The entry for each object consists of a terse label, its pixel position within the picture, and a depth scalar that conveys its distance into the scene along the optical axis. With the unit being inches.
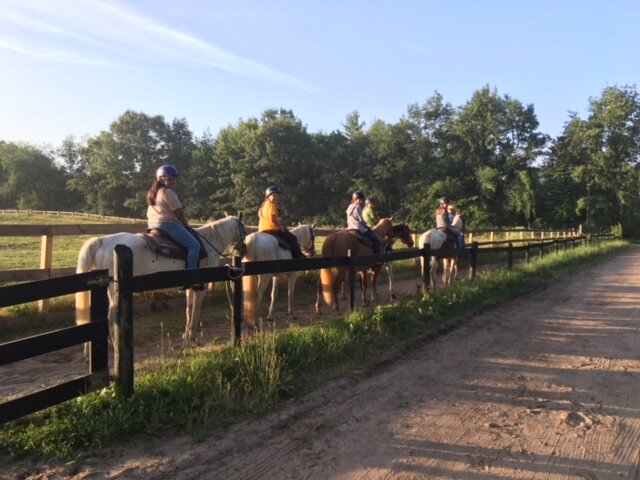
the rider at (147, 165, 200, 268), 261.1
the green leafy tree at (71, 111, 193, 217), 2714.1
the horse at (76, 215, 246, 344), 240.8
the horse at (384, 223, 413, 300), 500.6
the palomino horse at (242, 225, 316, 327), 270.8
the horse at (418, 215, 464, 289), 530.3
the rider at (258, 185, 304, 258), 361.7
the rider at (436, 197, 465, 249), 560.6
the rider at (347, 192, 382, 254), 427.5
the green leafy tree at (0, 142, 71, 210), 3112.7
